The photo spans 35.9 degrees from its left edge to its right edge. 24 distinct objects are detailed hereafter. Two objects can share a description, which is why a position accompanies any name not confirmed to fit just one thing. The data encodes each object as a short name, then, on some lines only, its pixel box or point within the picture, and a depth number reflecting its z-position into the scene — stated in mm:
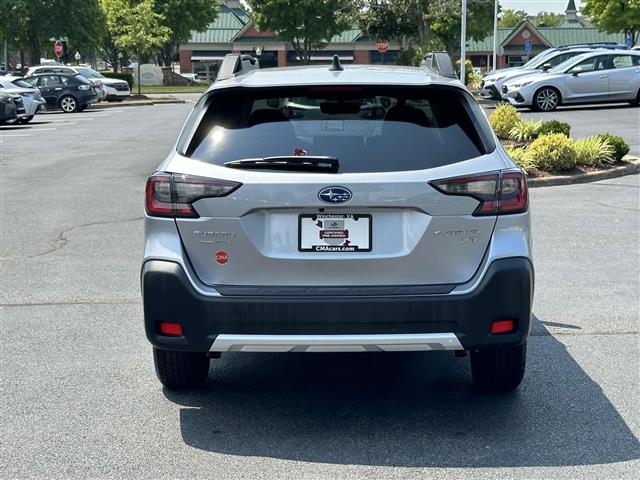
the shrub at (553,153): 14961
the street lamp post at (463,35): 32388
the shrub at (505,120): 18953
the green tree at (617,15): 59312
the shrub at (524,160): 14875
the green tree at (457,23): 45531
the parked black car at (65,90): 38594
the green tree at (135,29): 53062
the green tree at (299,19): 80250
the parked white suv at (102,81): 42000
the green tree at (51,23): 58406
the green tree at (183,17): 85625
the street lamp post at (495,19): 49294
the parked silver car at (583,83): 28750
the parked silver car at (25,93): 31609
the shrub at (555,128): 17047
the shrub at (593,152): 15511
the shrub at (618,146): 16036
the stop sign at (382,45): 48769
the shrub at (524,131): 17797
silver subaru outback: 4512
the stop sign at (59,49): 50969
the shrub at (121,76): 59688
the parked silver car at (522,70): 31312
